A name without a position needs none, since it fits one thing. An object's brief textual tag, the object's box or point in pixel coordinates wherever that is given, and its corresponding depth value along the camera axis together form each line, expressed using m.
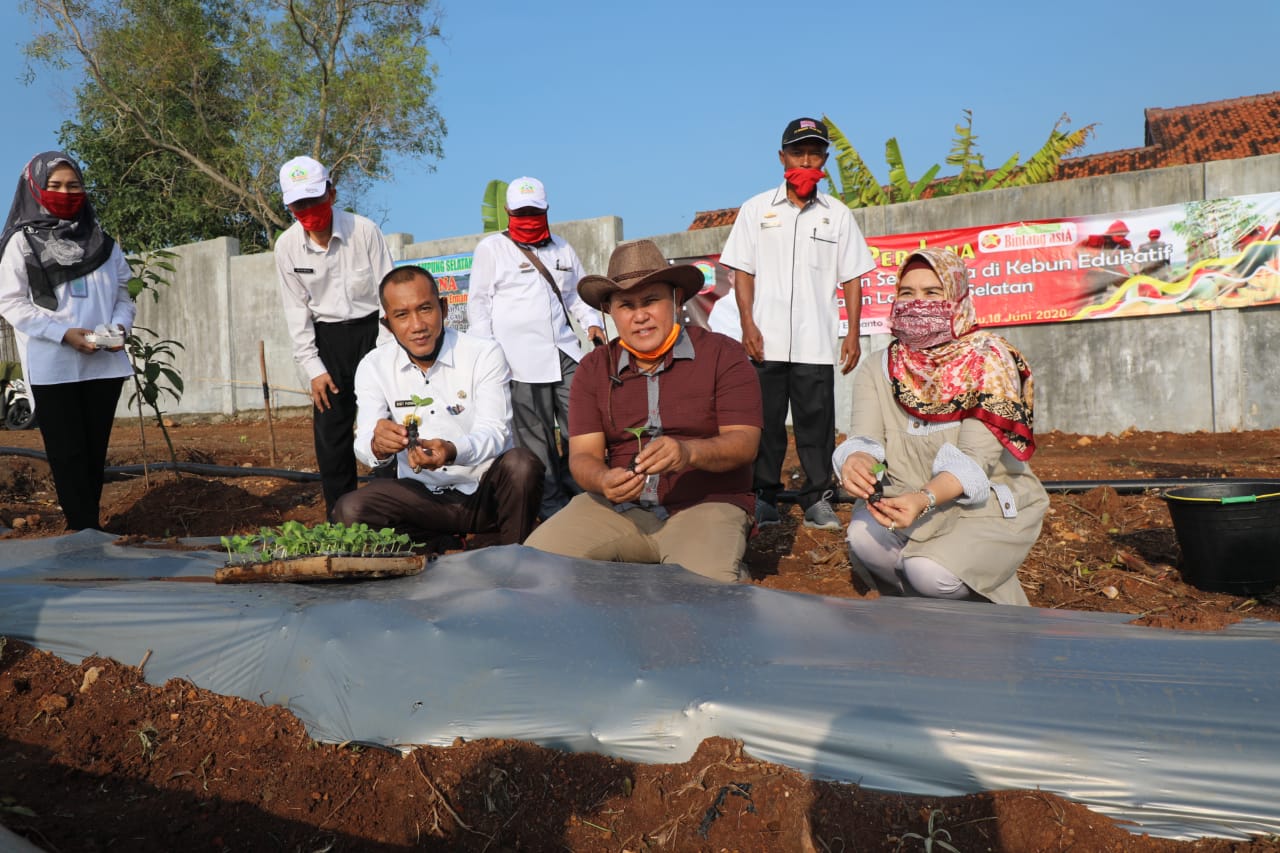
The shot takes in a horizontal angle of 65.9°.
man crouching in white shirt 3.69
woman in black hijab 4.38
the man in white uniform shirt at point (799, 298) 4.87
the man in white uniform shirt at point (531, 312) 5.15
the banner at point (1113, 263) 7.79
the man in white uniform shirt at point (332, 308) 4.61
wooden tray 2.71
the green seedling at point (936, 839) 1.59
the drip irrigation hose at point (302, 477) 4.87
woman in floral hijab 2.86
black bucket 3.41
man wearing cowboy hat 3.18
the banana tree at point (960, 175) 10.45
